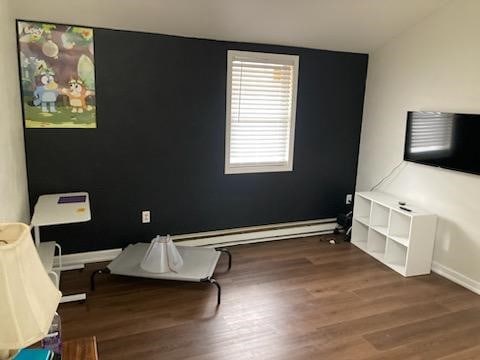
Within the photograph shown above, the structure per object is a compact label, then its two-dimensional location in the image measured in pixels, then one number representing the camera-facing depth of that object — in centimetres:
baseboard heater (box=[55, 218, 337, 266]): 368
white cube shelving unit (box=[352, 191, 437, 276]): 357
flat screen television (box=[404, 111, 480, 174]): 323
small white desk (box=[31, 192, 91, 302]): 271
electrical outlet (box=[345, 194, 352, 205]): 478
